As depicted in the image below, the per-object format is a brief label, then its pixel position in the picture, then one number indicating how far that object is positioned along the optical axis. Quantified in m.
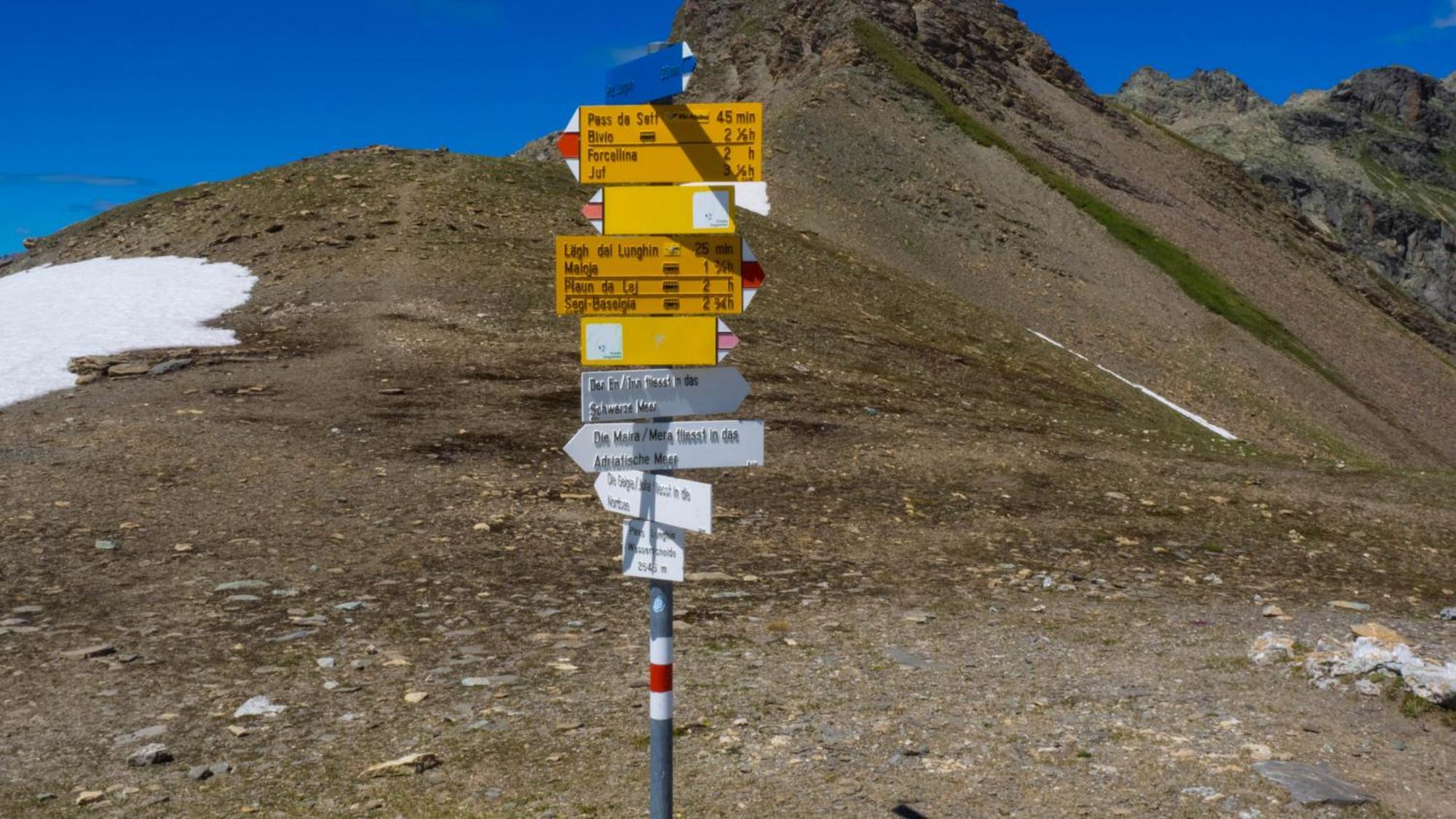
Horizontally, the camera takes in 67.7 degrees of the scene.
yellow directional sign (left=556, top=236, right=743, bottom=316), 6.12
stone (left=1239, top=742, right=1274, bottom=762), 7.50
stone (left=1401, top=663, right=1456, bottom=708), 8.23
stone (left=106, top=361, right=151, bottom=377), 21.14
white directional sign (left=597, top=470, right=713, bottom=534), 5.71
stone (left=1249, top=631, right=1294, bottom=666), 9.55
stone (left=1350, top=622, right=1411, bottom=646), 10.03
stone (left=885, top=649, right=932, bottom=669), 9.61
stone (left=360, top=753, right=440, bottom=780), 7.31
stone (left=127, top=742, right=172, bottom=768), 7.41
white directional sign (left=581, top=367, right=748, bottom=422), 5.90
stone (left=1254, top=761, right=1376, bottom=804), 6.89
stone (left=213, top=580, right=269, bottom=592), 11.27
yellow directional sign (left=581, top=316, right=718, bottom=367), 6.02
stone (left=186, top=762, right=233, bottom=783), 7.25
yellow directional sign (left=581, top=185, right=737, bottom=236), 6.04
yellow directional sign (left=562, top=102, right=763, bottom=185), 6.08
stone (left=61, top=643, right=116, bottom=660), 9.33
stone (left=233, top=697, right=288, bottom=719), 8.28
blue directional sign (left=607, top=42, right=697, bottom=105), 5.84
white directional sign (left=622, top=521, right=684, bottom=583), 5.71
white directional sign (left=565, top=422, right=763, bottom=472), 5.86
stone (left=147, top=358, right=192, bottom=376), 21.34
